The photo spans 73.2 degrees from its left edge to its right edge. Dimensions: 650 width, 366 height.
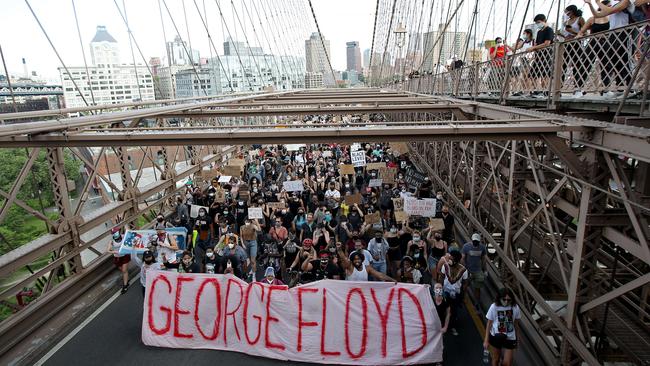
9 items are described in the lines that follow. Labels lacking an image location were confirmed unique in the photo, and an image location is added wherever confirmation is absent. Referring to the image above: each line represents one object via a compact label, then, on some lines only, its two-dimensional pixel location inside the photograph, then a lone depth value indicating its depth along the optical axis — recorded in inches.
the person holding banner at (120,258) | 334.3
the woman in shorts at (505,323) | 215.0
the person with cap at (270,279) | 259.9
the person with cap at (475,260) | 285.0
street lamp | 1366.9
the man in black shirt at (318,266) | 286.8
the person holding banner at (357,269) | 266.4
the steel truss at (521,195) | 179.2
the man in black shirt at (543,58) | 249.9
